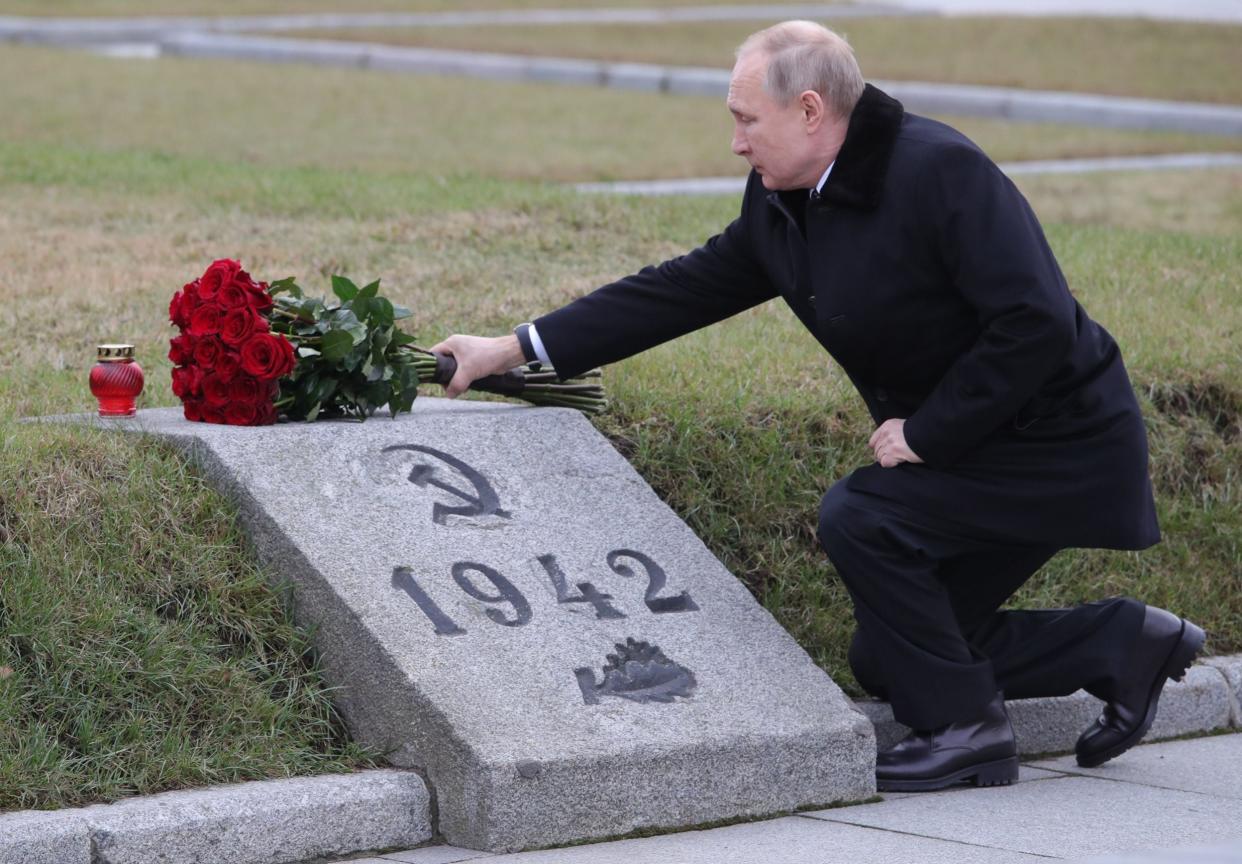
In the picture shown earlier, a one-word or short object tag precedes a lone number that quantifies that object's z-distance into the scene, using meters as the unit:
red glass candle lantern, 8.05
